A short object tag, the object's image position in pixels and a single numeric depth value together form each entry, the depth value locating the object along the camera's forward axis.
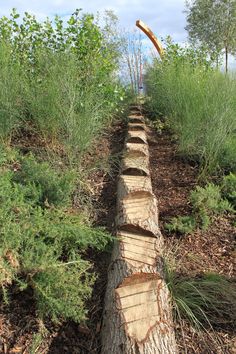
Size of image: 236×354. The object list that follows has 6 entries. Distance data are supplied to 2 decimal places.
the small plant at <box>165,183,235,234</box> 2.82
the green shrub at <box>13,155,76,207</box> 2.48
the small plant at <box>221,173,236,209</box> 3.31
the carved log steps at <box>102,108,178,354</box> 1.63
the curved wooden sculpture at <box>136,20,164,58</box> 10.76
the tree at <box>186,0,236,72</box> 14.01
